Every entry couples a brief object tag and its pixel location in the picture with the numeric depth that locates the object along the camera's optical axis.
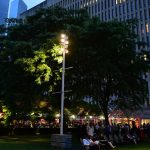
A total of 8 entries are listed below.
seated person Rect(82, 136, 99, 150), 11.90
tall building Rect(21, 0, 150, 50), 55.96
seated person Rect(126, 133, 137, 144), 15.57
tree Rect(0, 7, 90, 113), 15.84
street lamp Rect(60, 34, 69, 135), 13.55
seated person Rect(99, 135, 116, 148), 13.05
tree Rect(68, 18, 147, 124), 16.33
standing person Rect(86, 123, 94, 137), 13.40
